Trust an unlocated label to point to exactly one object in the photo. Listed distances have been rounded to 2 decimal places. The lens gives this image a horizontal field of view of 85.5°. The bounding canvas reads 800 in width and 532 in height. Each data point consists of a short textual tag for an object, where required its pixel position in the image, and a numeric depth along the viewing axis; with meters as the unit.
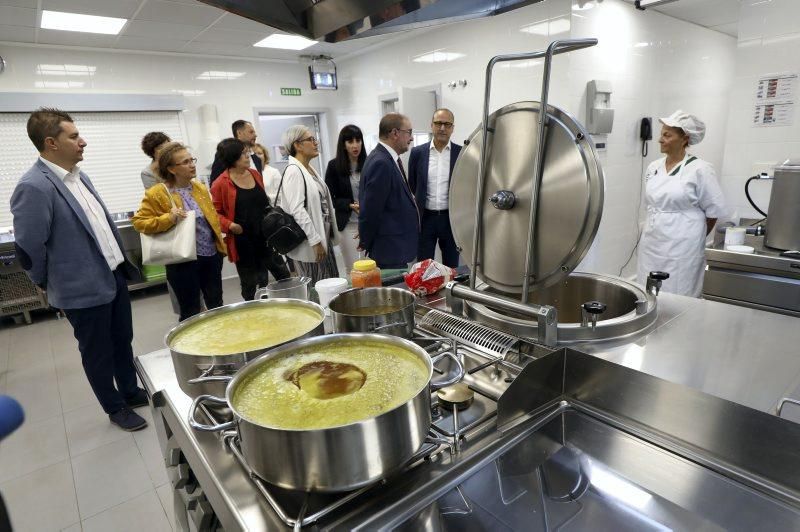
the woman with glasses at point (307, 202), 2.91
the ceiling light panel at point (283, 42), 4.94
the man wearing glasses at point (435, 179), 3.36
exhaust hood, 1.12
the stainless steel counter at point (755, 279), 2.09
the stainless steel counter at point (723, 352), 0.80
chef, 2.67
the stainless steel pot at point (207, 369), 0.86
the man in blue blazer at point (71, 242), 2.04
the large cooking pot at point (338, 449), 0.59
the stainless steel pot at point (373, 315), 1.03
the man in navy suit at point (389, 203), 2.83
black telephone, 4.07
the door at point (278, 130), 6.86
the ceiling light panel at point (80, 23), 3.80
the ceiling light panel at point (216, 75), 5.54
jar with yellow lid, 1.43
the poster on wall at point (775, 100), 2.81
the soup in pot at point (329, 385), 0.72
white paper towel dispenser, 3.52
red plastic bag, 1.43
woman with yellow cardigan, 2.66
